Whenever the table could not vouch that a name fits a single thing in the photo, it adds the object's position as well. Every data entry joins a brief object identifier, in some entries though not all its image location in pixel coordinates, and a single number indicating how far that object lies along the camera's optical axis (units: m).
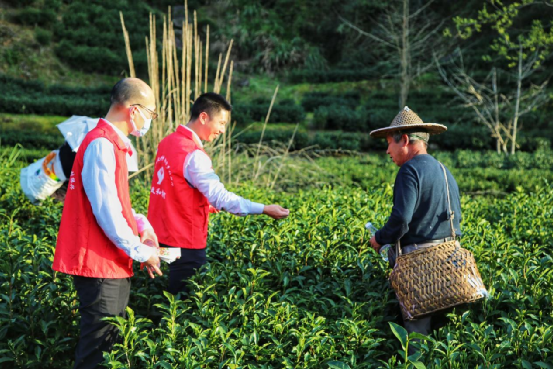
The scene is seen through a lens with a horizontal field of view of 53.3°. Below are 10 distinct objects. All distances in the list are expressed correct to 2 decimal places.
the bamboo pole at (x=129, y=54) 6.28
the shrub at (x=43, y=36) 20.50
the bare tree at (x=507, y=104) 14.50
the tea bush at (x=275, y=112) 17.19
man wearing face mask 2.61
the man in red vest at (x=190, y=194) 3.28
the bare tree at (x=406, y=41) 18.02
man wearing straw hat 2.88
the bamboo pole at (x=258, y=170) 7.00
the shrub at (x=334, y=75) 22.11
